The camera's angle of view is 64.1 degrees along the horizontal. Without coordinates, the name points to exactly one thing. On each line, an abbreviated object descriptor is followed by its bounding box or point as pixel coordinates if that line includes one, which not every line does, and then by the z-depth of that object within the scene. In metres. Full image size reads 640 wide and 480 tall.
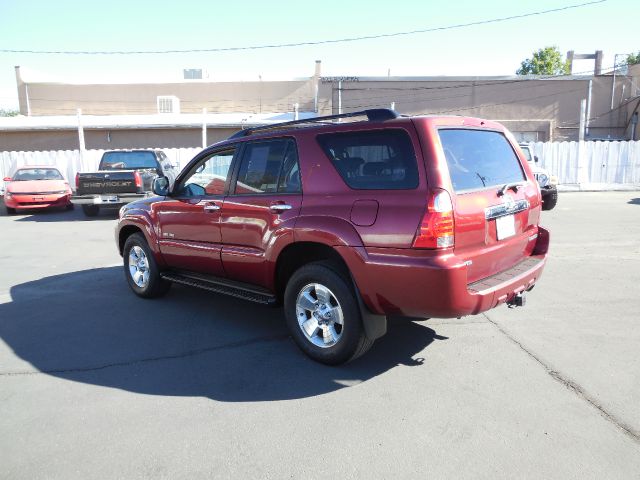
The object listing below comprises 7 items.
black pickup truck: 13.37
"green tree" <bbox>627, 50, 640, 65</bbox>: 58.28
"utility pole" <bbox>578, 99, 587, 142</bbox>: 20.72
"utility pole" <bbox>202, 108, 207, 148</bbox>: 21.23
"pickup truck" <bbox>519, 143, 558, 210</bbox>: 13.82
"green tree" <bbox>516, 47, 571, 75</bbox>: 60.53
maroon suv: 3.42
